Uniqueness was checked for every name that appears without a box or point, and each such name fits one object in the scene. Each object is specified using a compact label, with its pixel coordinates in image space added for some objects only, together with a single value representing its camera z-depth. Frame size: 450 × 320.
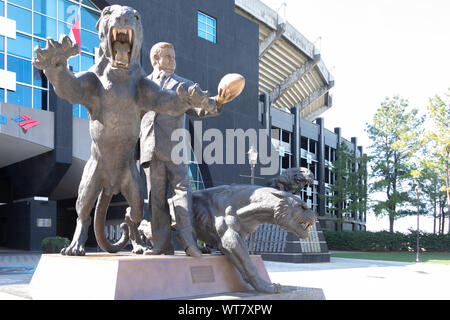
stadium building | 20.61
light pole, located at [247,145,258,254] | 16.89
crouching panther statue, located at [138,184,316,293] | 5.45
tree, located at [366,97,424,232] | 34.38
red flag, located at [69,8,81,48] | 22.47
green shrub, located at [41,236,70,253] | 20.23
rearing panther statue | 5.17
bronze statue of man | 5.79
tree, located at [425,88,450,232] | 28.55
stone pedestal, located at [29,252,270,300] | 4.70
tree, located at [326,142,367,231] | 36.56
